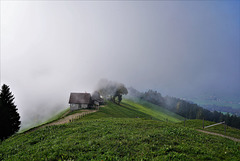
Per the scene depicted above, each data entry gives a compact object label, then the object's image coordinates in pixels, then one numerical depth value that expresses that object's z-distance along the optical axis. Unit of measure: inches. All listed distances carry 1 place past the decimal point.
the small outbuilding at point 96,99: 3129.4
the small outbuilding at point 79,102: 2845.2
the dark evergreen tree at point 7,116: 1768.7
